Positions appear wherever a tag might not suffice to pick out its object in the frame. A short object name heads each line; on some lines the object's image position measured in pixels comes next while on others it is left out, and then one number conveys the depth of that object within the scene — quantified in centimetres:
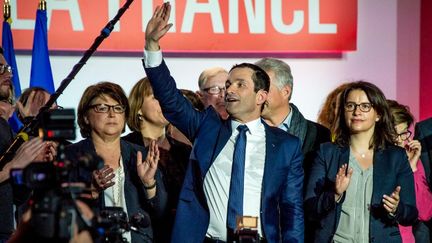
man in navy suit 962
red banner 1359
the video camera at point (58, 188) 641
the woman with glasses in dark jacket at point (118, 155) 1011
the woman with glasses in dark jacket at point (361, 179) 1017
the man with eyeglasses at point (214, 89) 1223
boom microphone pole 937
